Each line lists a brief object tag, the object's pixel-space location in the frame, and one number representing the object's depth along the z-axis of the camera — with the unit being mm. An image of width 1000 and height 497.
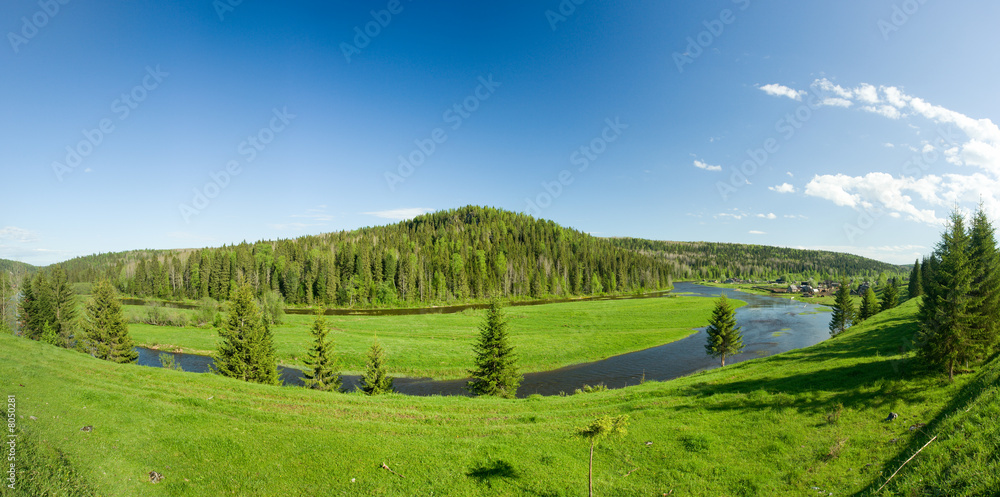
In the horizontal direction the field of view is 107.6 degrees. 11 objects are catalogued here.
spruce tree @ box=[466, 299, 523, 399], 27922
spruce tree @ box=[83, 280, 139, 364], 34094
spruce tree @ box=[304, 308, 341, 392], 28156
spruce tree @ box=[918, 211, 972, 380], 16375
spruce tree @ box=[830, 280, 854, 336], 56675
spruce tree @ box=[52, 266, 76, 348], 50375
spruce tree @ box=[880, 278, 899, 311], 59625
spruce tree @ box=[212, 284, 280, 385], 28109
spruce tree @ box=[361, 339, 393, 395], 26500
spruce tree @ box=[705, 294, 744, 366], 40062
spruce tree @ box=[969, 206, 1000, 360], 16562
